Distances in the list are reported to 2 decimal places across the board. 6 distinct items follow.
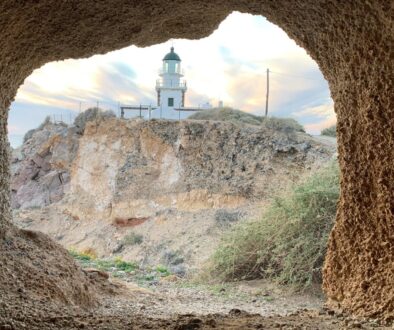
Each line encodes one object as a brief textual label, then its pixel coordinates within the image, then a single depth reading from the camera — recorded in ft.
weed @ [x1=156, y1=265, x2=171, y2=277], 33.87
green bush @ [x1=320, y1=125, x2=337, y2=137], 62.54
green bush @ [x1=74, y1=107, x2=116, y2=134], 66.55
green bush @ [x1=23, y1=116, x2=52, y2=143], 77.82
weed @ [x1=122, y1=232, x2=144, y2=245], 52.08
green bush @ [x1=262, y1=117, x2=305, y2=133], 55.42
